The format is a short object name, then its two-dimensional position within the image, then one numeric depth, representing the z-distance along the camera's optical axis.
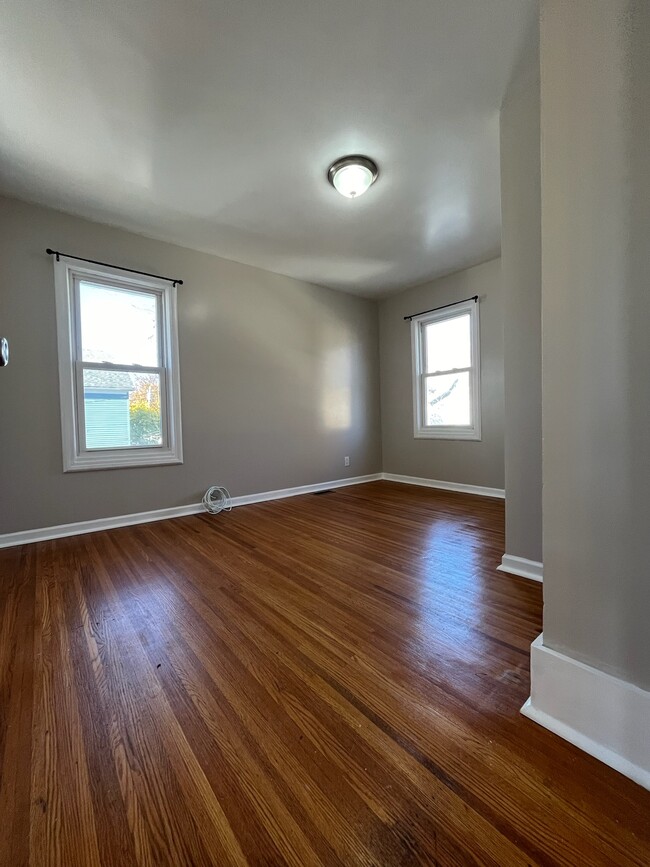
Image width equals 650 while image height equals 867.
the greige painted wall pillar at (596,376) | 0.79
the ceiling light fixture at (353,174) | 2.24
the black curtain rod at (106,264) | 2.69
